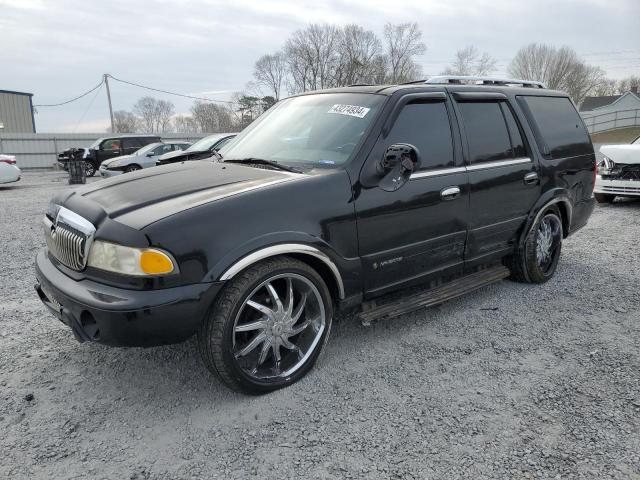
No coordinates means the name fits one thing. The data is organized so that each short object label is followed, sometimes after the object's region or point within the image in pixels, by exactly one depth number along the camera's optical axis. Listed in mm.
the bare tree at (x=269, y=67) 55625
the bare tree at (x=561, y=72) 65938
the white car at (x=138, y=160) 15758
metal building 40188
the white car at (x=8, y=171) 14023
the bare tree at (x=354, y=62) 50000
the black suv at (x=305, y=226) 2471
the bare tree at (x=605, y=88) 69188
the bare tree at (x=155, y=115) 62375
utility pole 41331
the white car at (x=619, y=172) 8812
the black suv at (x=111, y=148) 20234
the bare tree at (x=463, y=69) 56062
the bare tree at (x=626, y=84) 74562
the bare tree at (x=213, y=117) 53125
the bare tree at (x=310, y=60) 54631
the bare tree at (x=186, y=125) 56844
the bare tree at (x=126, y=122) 56747
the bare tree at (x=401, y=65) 55844
